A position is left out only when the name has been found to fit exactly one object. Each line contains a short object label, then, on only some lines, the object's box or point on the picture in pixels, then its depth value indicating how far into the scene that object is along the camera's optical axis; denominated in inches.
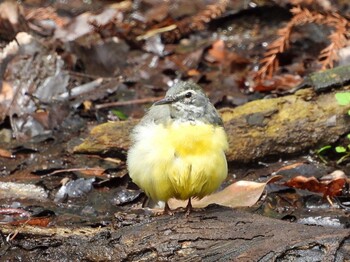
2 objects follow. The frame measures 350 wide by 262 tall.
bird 407.8
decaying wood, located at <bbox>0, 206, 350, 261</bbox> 365.4
